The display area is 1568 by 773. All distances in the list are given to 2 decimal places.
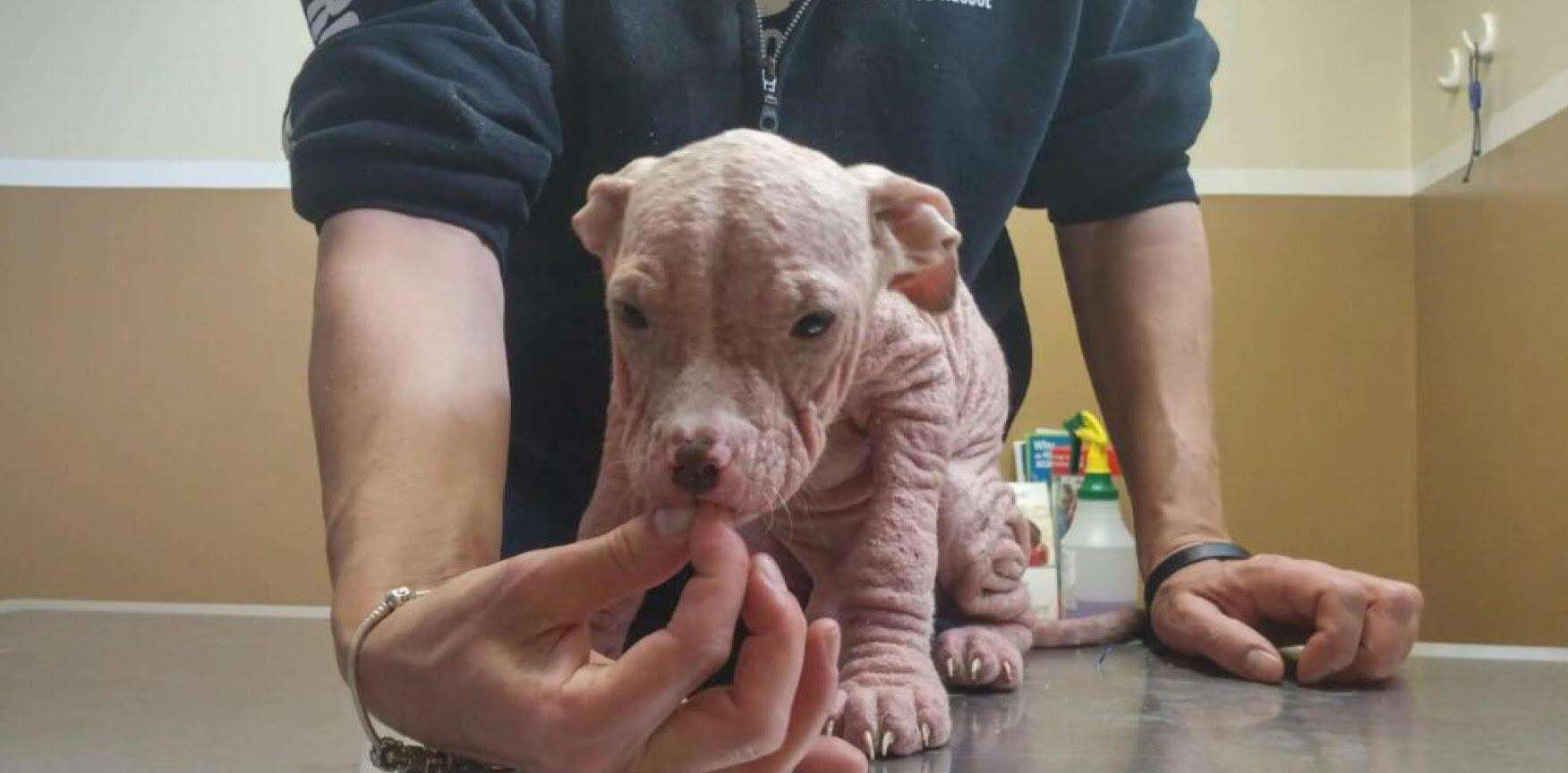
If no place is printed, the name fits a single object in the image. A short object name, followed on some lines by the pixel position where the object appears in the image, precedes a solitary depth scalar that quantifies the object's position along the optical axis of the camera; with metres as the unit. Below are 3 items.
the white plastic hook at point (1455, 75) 2.56
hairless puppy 0.68
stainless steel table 0.94
